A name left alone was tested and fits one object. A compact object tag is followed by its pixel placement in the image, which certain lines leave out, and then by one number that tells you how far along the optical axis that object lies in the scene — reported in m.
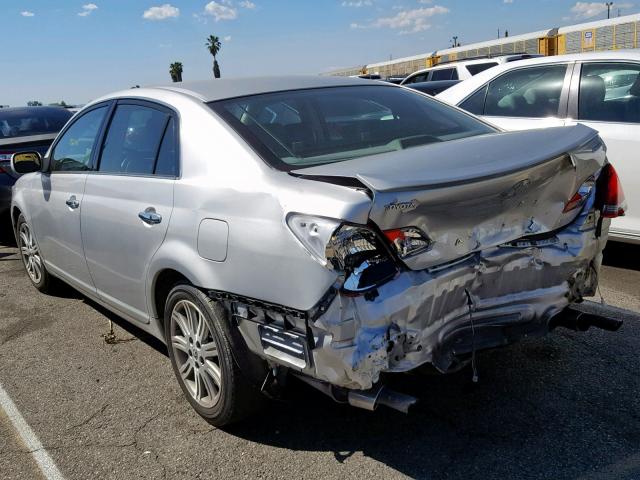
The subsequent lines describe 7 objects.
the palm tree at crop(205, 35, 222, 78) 90.25
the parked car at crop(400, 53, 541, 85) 14.30
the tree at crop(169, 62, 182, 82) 80.05
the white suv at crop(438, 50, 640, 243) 4.95
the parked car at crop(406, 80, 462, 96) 11.68
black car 7.57
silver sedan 2.36
